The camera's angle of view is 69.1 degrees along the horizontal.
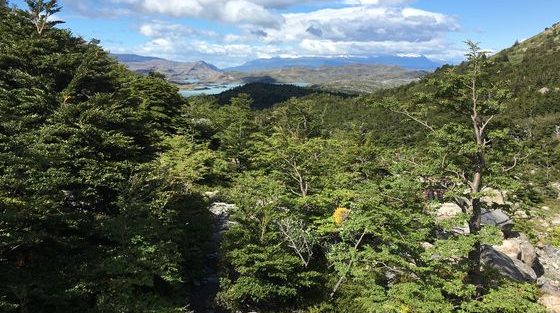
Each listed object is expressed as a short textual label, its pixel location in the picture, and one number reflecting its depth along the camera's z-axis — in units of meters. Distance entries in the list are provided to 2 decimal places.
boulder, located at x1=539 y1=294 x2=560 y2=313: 19.90
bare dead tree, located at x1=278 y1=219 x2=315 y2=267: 19.97
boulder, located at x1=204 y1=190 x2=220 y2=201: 32.36
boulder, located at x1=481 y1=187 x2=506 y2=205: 14.88
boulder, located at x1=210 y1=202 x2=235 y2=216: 29.21
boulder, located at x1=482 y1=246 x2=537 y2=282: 21.89
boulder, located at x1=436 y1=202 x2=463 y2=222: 30.62
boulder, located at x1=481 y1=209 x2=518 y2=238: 27.81
